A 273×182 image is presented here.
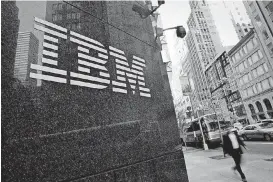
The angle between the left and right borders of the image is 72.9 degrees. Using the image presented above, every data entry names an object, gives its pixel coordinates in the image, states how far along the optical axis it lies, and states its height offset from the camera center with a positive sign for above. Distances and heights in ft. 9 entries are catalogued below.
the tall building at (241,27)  253.24 +129.86
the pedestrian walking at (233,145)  20.23 -2.09
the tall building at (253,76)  123.44 +33.71
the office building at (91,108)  6.46 +1.65
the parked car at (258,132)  49.24 -2.48
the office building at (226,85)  171.90 +44.48
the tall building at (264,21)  103.35 +56.96
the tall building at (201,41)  297.33 +145.08
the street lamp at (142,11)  13.84 +9.51
